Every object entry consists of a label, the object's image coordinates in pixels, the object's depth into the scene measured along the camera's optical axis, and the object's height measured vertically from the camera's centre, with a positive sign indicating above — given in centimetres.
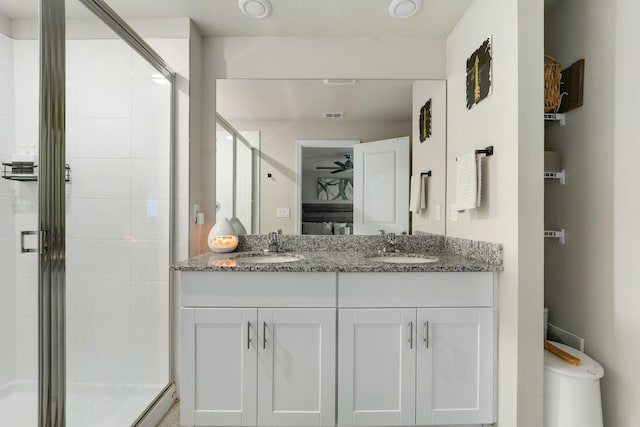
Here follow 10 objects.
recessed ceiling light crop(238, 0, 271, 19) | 184 +116
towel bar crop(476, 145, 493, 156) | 166 +31
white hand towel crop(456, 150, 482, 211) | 169 +16
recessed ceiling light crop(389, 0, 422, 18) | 182 +116
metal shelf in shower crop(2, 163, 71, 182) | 127 +15
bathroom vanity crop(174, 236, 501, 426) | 162 -66
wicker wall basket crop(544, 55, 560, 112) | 160 +63
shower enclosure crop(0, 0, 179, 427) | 124 -5
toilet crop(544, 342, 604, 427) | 138 -78
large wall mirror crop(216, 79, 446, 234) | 221 +40
